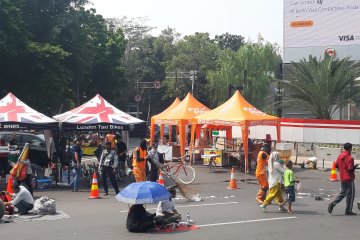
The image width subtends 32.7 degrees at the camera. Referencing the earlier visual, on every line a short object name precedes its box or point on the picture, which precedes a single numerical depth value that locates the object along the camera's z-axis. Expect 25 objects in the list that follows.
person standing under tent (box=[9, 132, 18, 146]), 24.15
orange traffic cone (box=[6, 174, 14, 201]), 18.19
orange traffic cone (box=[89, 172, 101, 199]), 18.28
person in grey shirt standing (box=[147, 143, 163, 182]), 19.79
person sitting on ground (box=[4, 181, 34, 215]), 14.58
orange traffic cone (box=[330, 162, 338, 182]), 22.91
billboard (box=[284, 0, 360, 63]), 50.78
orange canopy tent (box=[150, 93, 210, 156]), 30.41
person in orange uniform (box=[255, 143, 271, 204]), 16.11
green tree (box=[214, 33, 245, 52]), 101.19
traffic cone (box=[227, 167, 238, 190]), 20.52
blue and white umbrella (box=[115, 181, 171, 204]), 12.09
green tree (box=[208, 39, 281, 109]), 64.12
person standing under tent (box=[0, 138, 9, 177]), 20.92
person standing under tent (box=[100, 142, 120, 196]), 18.47
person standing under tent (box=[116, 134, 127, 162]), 21.97
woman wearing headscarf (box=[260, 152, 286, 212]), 14.95
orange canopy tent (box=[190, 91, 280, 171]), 26.19
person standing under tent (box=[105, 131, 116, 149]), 23.29
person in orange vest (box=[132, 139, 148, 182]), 18.52
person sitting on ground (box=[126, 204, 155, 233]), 12.35
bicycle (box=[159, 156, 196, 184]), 22.67
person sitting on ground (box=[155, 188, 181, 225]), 12.73
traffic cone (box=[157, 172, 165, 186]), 18.86
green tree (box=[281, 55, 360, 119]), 35.97
